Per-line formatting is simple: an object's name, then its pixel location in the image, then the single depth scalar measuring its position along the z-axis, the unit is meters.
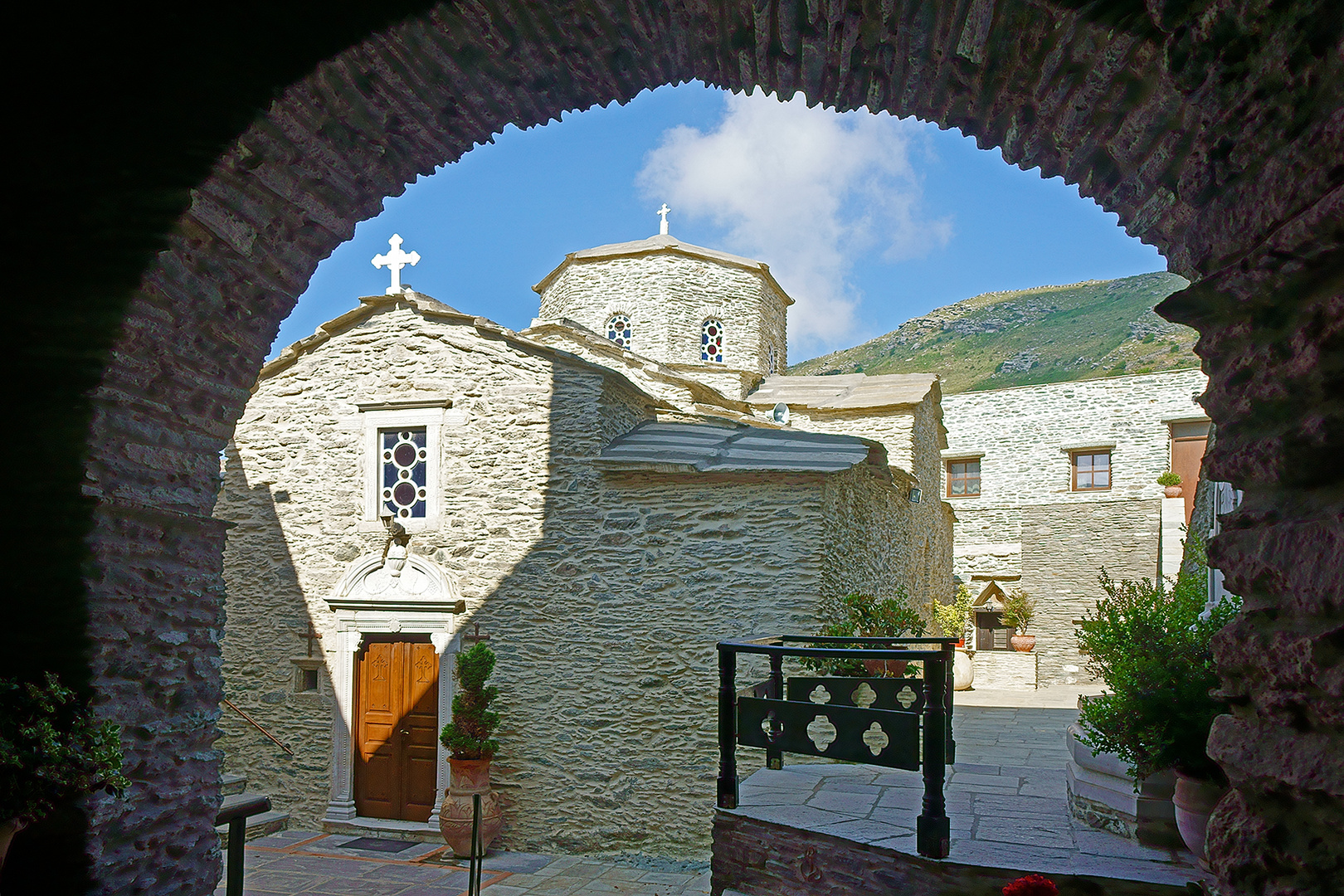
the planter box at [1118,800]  3.78
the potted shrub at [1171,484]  18.53
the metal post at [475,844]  5.70
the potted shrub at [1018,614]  19.75
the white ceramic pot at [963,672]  15.17
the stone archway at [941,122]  1.86
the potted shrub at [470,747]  9.30
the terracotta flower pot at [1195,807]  3.31
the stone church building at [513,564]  9.25
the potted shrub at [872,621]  8.90
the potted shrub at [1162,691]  3.38
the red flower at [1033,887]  2.78
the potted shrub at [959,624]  15.21
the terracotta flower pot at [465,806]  9.24
